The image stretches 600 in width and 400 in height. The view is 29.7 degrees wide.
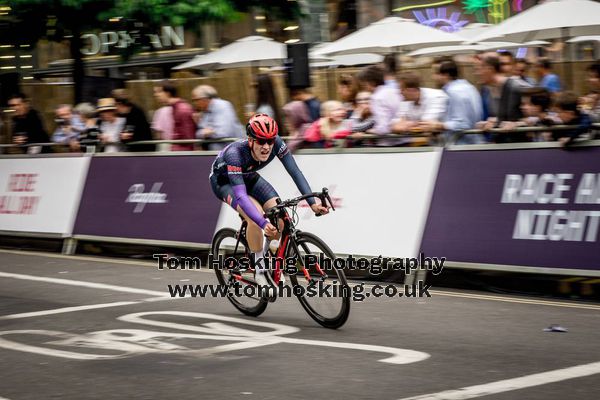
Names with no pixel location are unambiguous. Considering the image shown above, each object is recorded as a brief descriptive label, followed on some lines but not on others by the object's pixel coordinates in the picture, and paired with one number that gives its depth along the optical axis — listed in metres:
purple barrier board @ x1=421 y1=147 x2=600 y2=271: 10.41
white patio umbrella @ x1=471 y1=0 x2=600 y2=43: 15.20
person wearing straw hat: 16.08
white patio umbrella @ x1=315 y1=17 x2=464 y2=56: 17.41
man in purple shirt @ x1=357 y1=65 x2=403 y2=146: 12.81
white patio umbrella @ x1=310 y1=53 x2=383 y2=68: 20.91
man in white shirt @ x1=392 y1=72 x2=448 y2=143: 12.37
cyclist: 9.41
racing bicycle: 9.12
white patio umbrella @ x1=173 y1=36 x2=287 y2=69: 20.36
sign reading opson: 29.69
